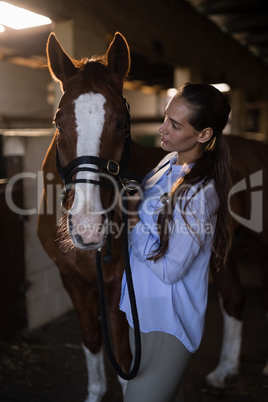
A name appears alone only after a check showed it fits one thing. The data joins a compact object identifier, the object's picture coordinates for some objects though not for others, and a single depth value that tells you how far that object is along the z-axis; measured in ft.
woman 3.36
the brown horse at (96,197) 3.68
